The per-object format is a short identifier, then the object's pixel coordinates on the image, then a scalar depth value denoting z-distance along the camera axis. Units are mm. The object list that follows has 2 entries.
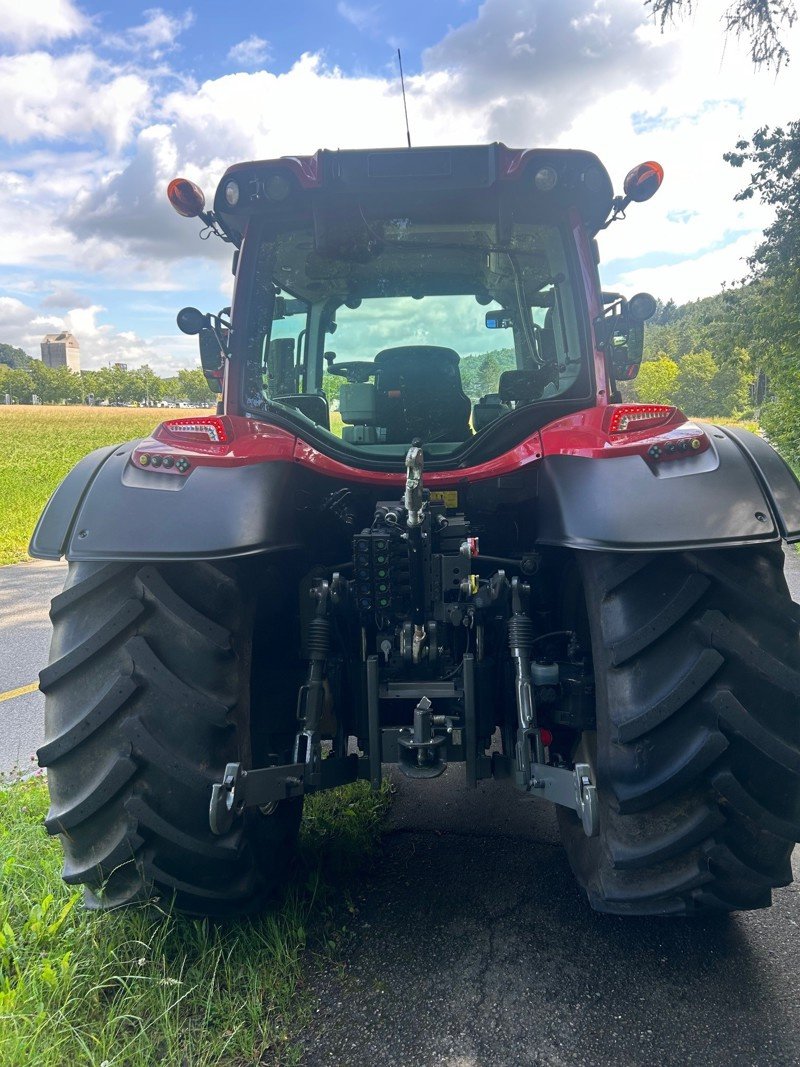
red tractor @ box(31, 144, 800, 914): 1846
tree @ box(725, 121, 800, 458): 14594
